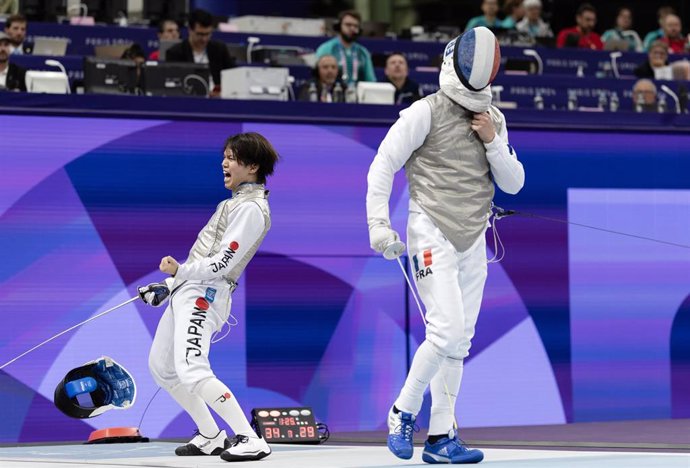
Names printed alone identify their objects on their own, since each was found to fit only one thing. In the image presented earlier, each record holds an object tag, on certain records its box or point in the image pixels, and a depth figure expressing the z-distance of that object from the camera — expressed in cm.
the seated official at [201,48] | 1681
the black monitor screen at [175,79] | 1424
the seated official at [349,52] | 1844
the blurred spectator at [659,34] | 2517
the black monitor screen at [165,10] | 2223
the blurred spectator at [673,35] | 2416
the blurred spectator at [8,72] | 1457
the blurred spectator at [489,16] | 2386
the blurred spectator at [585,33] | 2380
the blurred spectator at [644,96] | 1709
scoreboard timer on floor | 1157
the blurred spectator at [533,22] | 2514
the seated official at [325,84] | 1579
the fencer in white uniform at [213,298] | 930
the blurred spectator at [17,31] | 1767
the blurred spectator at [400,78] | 1642
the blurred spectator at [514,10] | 2523
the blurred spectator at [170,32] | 1920
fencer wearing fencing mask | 878
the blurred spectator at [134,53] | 1596
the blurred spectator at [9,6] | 2072
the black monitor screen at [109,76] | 1397
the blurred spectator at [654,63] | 2062
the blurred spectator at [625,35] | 2446
